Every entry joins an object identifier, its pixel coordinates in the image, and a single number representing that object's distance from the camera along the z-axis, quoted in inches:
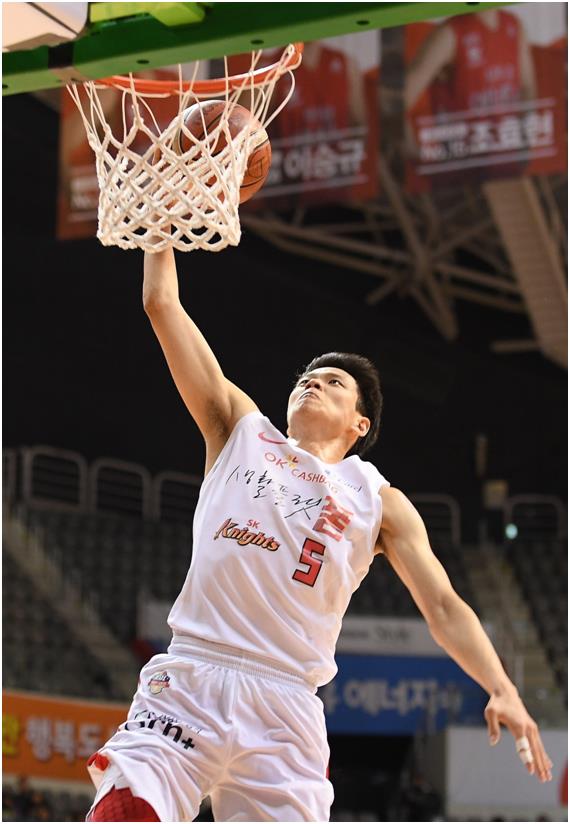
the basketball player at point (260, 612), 136.3
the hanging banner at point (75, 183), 555.8
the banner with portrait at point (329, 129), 537.3
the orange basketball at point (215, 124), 160.1
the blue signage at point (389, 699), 626.2
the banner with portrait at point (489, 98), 512.4
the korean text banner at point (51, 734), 545.0
